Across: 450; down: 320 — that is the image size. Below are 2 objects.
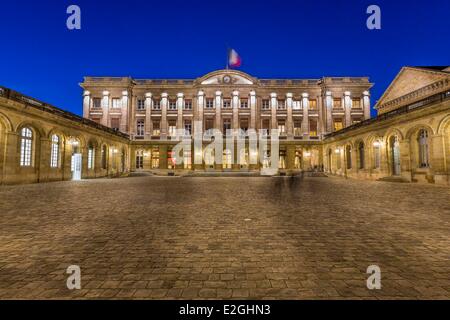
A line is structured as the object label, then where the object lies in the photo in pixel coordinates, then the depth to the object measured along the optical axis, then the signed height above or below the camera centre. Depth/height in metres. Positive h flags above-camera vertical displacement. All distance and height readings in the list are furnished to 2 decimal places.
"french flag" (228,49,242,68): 32.06 +15.09
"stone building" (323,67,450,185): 15.38 +2.37
